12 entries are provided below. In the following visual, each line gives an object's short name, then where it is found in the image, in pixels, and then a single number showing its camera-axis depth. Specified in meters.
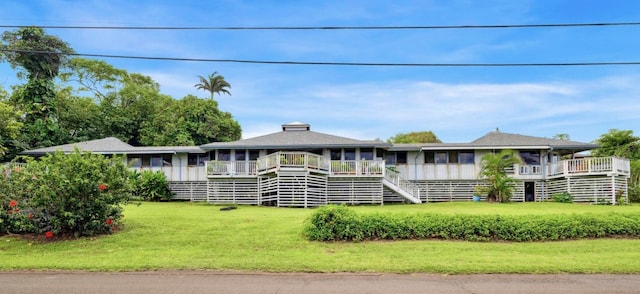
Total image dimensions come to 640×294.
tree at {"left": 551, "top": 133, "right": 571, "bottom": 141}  43.75
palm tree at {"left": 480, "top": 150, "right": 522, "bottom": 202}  24.95
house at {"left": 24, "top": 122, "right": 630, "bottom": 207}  24.33
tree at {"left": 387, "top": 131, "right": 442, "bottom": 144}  53.69
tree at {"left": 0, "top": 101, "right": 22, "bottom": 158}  24.69
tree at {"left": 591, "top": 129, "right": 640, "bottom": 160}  35.09
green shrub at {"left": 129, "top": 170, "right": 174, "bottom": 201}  26.80
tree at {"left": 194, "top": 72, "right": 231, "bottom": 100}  58.00
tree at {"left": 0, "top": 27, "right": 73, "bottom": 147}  33.97
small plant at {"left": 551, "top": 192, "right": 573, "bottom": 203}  25.22
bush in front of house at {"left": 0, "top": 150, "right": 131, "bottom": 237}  12.27
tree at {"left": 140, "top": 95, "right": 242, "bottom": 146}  41.53
